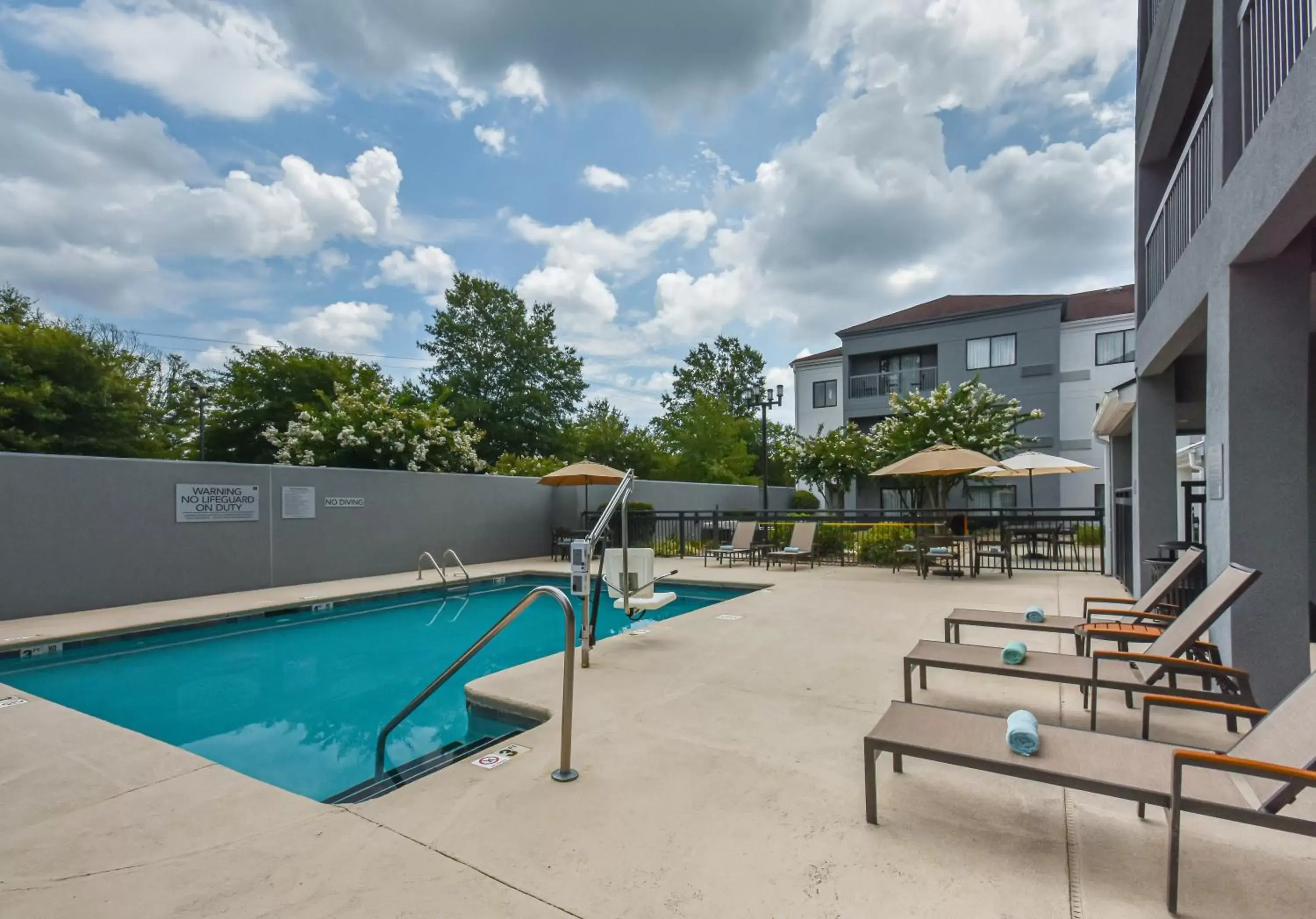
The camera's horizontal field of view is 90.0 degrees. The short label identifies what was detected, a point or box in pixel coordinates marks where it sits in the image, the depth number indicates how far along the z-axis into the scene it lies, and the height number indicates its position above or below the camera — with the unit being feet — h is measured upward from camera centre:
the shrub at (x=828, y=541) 43.27 -4.34
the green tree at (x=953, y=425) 55.67 +4.39
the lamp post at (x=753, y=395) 130.19 +16.37
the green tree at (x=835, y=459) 64.95 +1.62
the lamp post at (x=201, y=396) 69.50 +8.63
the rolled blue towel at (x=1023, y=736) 7.99 -3.20
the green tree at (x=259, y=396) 81.10 +9.94
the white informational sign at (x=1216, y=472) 13.05 +0.05
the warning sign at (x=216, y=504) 30.94 -1.35
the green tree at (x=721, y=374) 133.80 +20.85
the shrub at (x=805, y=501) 77.15 -3.03
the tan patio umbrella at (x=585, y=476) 43.68 -0.01
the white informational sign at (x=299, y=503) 35.14 -1.46
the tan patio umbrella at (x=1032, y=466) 41.06 +0.56
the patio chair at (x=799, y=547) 39.81 -4.37
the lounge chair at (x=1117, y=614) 14.46 -3.44
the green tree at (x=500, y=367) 106.93 +18.28
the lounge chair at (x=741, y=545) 41.63 -4.42
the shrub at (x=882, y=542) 39.68 -4.12
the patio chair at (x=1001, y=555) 34.06 -4.24
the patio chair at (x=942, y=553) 33.47 -4.11
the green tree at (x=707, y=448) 87.04 +3.71
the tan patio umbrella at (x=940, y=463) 34.06 +0.66
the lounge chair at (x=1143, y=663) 10.92 -3.55
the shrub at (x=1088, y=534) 45.55 -4.34
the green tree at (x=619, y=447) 90.38 +3.92
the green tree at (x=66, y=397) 52.95 +6.80
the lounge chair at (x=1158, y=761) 6.56 -3.41
